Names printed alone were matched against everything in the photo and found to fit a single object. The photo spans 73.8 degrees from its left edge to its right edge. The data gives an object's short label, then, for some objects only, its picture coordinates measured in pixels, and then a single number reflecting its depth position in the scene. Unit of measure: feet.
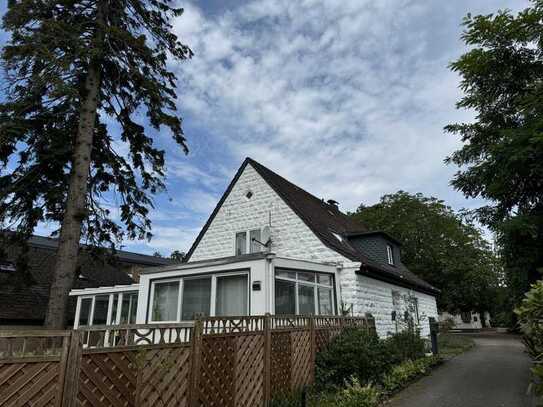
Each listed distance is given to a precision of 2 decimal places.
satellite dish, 45.49
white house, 32.89
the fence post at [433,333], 48.91
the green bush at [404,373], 29.01
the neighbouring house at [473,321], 188.44
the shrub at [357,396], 23.49
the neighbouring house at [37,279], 41.93
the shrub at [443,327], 87.93
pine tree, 32.42
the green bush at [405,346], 34.58
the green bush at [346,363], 27.55
